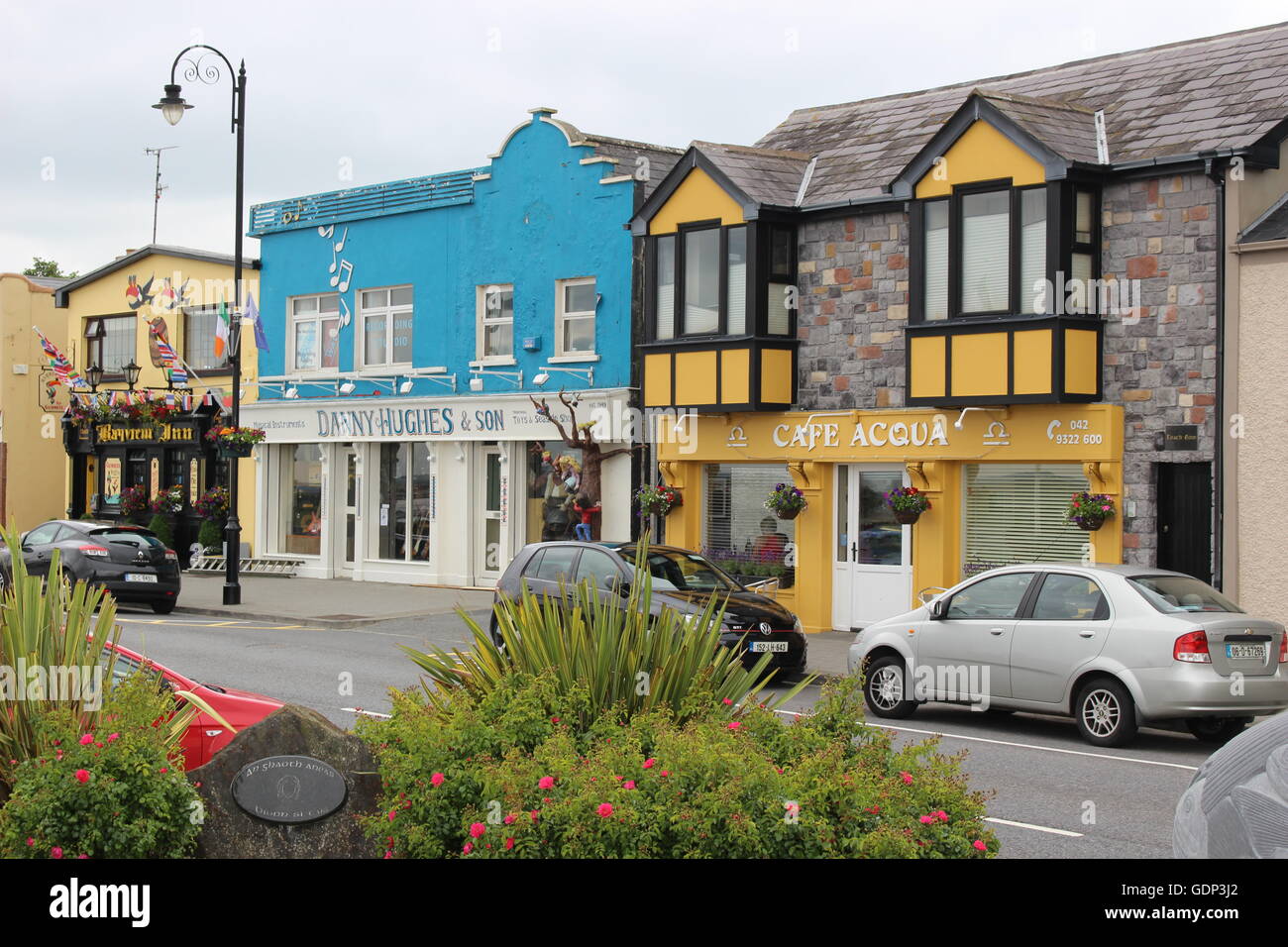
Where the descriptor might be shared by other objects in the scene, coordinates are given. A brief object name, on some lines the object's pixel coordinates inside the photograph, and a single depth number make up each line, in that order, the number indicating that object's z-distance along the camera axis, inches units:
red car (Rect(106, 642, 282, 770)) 301.4
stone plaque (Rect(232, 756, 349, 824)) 216.2
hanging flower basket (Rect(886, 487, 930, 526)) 786.2
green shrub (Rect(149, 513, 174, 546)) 1306.6
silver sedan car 480.7
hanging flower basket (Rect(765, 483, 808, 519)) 848.3
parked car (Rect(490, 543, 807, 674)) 620.1
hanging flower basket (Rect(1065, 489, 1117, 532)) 714.8
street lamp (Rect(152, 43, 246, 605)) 948.6
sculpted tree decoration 975.6
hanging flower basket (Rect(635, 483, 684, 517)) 914.7
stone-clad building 706.2
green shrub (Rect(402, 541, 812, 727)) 238.5
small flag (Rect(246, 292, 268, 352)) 1196.5
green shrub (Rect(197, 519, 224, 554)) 1273.9
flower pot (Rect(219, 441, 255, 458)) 1020.5
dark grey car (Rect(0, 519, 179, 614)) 936.3
